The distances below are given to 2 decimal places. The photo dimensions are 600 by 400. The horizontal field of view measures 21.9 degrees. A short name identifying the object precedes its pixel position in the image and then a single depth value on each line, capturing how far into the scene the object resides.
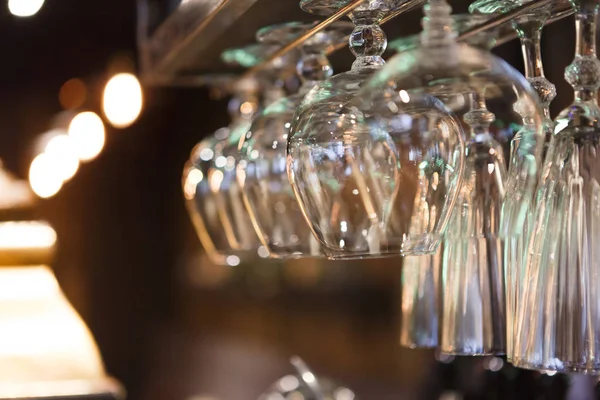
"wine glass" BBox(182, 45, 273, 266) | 1.16
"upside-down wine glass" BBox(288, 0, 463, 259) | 0.77
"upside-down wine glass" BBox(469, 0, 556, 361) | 0.78
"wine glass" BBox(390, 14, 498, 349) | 0.94
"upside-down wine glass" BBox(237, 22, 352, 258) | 0.99
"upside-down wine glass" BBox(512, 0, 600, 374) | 0.73
